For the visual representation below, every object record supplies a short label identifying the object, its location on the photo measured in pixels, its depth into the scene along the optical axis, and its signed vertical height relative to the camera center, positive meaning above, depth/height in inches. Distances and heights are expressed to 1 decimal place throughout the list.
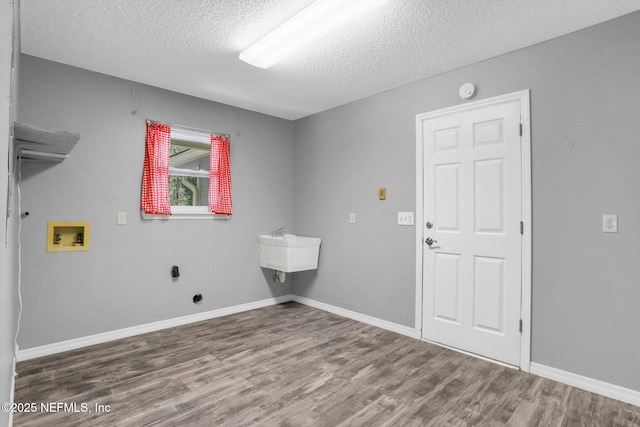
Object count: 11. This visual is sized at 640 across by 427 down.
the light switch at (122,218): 125.2 -1.9
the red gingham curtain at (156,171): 131.3 +16.8
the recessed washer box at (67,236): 111.2 -8.1
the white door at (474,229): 104.5 -5.4
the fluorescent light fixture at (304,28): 79.4 +50.1
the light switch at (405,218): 130.6 -1.8
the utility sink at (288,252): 153.4 -18.7
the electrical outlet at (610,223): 86.9 -2.4
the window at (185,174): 132.4 +17.1
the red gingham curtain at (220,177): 151.6 +16.6
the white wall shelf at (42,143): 76.3 +18.5
